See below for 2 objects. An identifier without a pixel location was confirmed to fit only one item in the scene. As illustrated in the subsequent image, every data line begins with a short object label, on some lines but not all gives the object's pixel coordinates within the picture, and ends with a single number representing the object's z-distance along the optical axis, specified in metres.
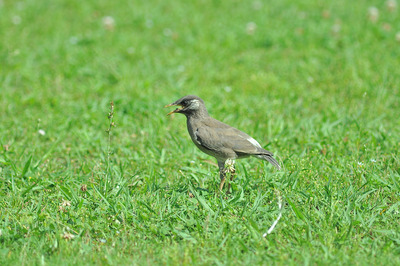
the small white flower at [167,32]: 19.08
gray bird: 9.48
